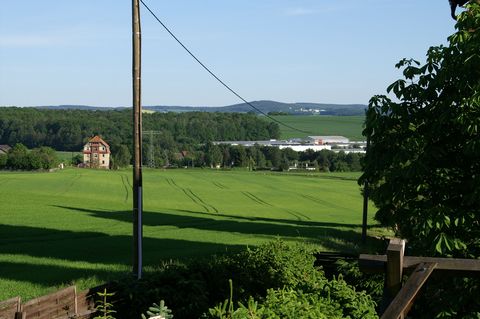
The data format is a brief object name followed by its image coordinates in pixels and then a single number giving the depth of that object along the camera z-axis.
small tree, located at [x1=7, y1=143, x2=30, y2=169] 111.56
